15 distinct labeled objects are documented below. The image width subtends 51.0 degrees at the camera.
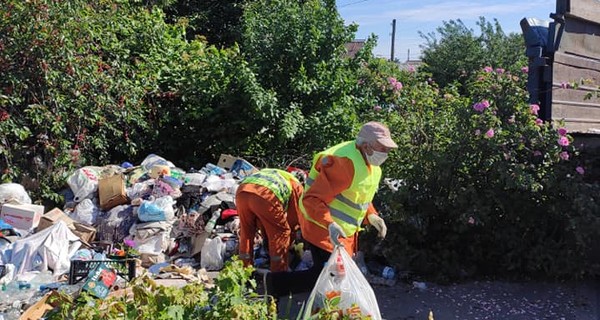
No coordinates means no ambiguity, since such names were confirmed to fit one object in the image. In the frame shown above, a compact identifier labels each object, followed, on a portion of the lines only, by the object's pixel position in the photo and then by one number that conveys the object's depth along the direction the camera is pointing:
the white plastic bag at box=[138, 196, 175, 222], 5.94
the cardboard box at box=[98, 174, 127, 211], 6.27
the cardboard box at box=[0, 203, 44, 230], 5.89
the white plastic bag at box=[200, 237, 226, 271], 5.43
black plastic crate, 4.20
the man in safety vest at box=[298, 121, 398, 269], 3.89
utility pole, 43.19
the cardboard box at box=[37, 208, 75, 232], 5.83
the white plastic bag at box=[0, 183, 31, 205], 6.19
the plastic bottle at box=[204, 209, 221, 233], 5.81
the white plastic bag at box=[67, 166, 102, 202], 6.52
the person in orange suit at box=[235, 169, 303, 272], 4.50
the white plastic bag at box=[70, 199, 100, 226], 6.23
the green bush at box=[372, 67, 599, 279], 5.02
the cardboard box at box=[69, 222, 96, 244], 5.86
